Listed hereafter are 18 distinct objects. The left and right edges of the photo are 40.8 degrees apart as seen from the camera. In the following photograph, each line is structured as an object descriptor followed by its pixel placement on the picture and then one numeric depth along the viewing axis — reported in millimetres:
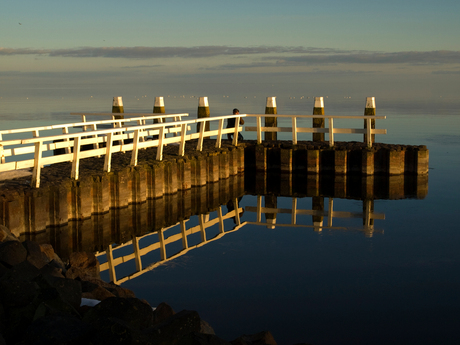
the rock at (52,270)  7310
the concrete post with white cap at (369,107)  21078
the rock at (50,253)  8909
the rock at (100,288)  7074
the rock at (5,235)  8772
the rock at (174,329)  5277
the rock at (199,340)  5139
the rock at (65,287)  6184
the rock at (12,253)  7392
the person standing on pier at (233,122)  21172
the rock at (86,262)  9250
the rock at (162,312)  6486
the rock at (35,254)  7861
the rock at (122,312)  5734
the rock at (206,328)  6101
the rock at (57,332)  5086
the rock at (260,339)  6426
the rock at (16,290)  6156
